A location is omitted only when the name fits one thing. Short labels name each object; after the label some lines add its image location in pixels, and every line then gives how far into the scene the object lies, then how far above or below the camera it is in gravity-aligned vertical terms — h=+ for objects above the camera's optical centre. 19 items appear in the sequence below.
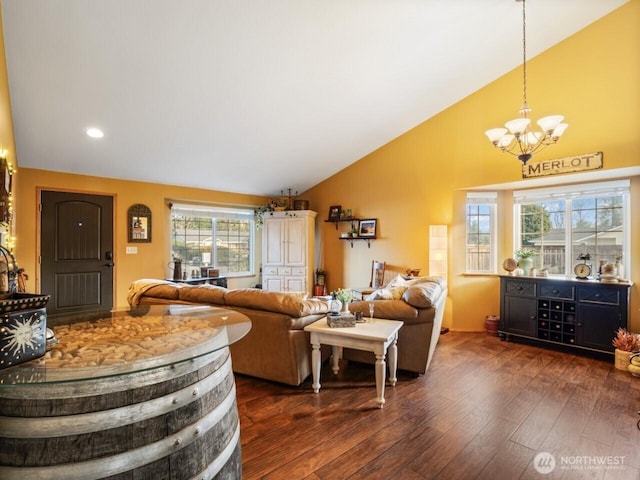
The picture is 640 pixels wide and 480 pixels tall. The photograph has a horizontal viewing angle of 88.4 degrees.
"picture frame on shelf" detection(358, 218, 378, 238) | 5.80 +0.20
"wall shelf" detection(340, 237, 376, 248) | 5.86 -0.01
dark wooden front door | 4.39 -0.17
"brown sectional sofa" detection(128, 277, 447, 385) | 2.75 -0.69
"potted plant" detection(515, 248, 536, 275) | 4.41 -0.29
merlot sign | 3.74 +0.88
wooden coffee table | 2.48 -0.80
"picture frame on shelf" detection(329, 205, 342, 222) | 6.26 +0.51
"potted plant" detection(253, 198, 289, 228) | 6.39 +0.59
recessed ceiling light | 3.82 +1.25
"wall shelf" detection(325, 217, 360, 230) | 6.06 +0.35
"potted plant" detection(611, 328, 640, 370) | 3.28 -1.09
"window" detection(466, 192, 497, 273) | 4.91 +0.10
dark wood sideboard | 3.59 -0.85
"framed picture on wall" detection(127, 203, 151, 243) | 5.00 +0.24
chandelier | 2.80 +0.97
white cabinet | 6.16 -0.22
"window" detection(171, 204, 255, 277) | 5.72 +0.01
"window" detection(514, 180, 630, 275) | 4.01 +0.20
